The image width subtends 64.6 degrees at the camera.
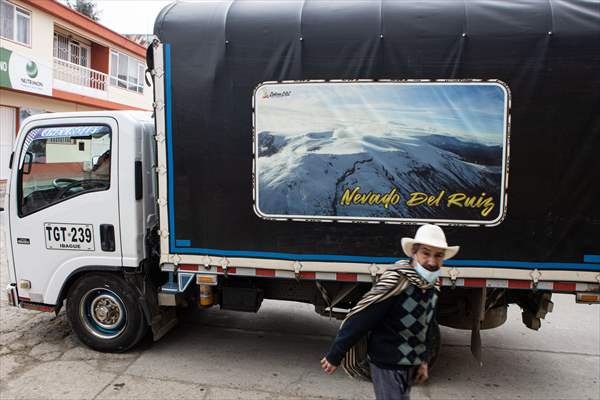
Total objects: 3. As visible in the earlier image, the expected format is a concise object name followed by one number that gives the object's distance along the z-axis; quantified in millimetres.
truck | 3762
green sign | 16203
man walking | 2537
